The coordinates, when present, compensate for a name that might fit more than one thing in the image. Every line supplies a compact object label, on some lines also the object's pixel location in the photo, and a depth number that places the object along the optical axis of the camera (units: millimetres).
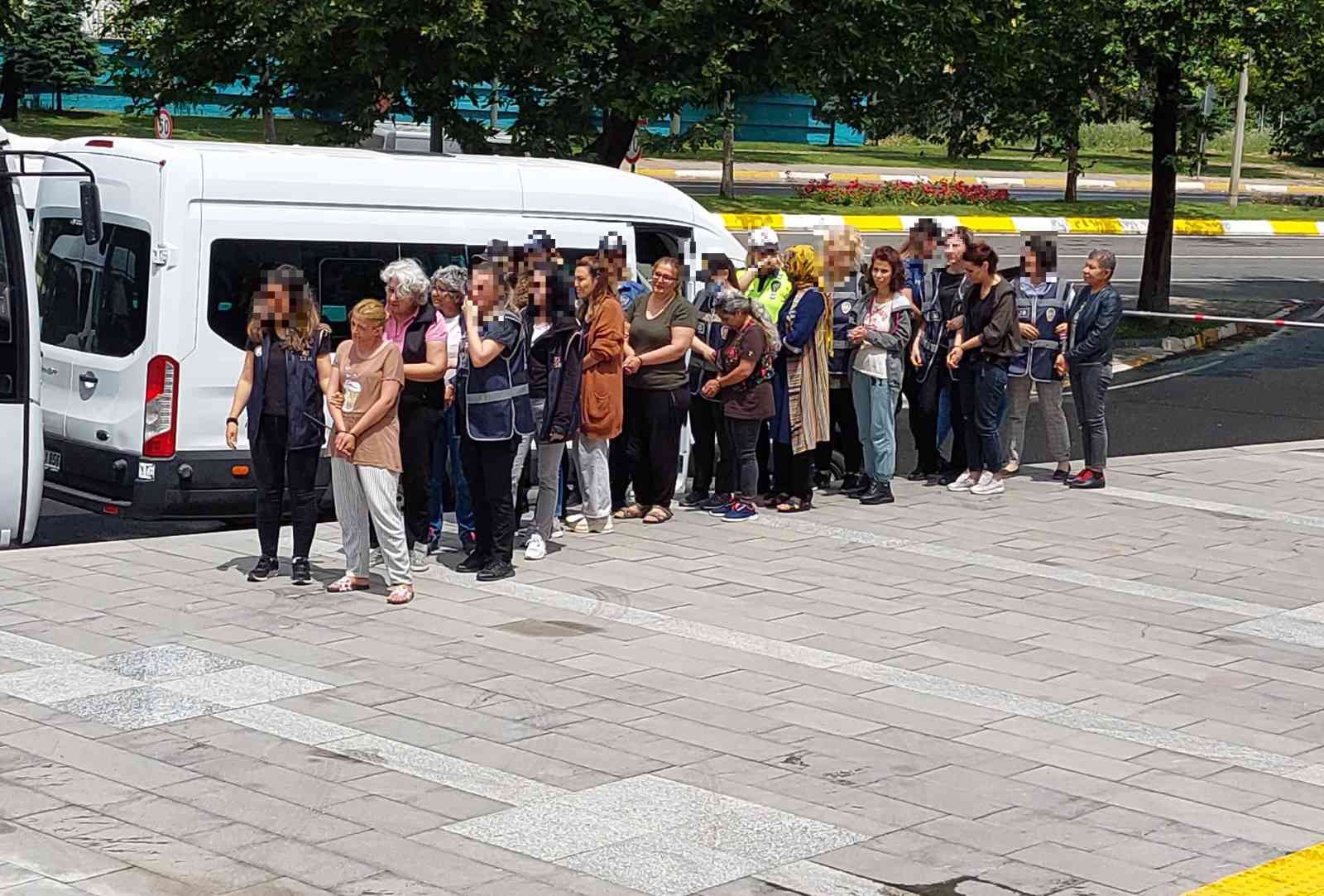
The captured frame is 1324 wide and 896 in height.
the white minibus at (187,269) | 10898
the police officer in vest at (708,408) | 12023
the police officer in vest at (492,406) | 10102
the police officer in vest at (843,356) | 12281
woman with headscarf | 11914
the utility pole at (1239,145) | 41031
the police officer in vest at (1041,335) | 13148
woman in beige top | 9617
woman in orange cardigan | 11117
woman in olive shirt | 11602
